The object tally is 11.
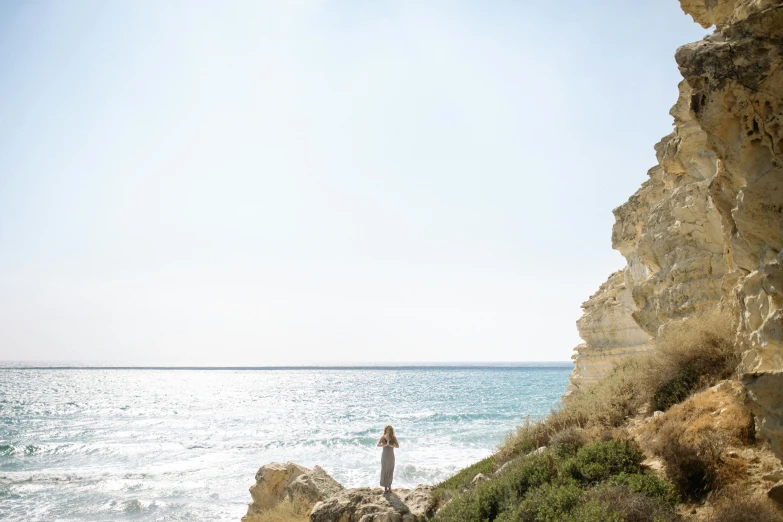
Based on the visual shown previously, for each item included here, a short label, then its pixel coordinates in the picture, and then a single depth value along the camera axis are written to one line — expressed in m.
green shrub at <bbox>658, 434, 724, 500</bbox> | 6.29
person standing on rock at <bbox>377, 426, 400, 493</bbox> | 10.52
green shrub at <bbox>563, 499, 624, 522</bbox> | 5.53
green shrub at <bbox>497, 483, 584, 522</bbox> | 6.20
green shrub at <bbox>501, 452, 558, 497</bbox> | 7.51
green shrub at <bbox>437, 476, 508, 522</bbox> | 7.54
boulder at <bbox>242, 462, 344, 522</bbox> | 13.03
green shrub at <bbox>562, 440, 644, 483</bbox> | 7.05
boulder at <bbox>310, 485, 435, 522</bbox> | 9.12
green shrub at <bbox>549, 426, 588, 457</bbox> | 8.23
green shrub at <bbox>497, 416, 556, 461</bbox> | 10.02
